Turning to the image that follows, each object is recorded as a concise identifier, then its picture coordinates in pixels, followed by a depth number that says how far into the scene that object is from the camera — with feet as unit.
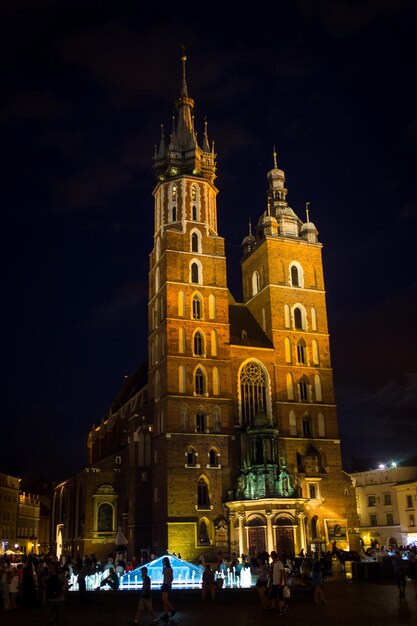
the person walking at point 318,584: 76.95
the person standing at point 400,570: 77.56
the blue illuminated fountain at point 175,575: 98.68
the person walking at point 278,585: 68.49
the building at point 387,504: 228.43
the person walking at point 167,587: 67.21
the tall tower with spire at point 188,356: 162.09
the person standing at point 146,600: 63.57
